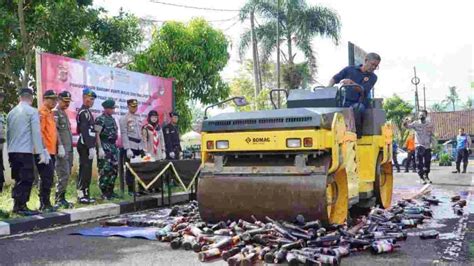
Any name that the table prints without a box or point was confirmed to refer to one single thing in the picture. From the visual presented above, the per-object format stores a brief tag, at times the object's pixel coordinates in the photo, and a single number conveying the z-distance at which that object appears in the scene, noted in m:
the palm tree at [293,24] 27.70
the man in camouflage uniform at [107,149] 9.12
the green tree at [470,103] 72.43
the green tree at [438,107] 87.97
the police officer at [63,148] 8.23
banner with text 10.18
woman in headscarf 10.70
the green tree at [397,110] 45.47
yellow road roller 5.59
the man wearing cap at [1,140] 7.81
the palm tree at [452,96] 86.38
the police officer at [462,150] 17.62
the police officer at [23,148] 7.27
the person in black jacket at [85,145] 8.69
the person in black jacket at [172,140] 11.50
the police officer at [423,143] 13.45
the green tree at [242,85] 42.97
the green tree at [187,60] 16.56
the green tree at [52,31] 11.68
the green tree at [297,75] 28.66
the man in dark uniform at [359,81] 7.23
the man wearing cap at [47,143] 7.70
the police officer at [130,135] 9.82
